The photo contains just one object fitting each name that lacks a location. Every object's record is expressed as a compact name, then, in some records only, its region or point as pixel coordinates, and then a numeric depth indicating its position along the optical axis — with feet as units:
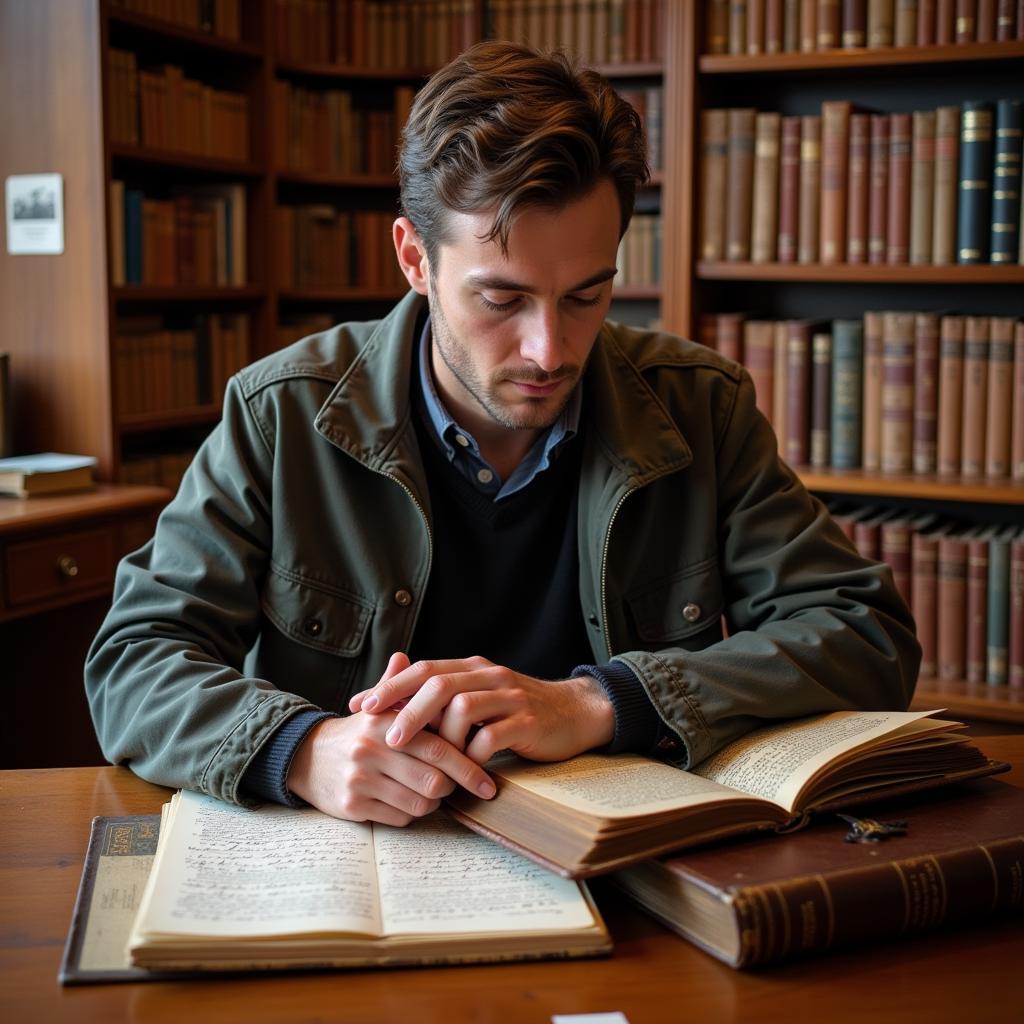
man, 4.05
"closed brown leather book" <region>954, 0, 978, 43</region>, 8.34
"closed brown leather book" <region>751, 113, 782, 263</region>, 9.00
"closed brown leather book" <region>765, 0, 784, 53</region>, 8.84
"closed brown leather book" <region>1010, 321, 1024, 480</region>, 8.47
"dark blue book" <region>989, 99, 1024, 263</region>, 8.27
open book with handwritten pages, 2.70
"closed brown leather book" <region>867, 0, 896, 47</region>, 8.52
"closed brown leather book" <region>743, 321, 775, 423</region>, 9.18
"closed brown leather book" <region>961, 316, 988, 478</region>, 8.57
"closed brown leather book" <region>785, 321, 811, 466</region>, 9.04
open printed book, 2.91
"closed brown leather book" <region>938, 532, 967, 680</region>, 8.71
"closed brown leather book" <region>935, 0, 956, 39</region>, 8.38
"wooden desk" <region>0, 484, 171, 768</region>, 7.91
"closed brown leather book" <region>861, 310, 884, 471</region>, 8.86
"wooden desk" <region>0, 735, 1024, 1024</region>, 2.56
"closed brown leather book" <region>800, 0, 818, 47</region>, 8.71
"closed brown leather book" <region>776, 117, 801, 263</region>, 8.93
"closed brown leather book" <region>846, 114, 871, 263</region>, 8.71
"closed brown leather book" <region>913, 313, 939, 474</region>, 8.70
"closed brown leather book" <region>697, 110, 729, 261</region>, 9.11
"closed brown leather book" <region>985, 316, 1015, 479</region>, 8.51
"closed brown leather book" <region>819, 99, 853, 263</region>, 8.75
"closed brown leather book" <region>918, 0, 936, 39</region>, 8.41
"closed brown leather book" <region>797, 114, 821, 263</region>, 8.87
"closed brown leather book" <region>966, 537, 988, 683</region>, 8.65
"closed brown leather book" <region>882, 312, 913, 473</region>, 8.76
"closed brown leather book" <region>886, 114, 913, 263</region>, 8.60
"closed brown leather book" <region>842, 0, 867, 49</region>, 8.59
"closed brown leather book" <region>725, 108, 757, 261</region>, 9.04
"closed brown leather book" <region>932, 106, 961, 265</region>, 8.46
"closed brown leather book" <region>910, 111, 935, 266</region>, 8.54
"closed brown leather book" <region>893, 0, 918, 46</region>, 8.45
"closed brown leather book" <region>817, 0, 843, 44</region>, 8.64
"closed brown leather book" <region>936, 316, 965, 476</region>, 8.63
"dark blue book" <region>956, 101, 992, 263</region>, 8.35
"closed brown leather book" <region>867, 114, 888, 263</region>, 8.68
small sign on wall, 9.34
